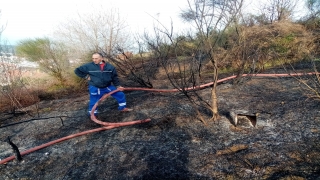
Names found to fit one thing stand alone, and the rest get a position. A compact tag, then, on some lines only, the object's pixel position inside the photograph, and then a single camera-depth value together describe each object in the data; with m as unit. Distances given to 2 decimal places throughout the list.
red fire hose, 3.26
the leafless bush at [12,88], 5.94
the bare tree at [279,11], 11.97
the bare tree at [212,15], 3.15
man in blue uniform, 4.45
